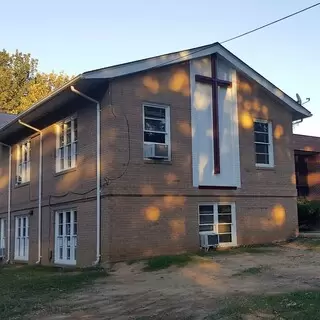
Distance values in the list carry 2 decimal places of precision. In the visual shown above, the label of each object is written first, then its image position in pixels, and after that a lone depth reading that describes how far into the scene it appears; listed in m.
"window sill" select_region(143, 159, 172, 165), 10.64
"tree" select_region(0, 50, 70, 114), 29.85
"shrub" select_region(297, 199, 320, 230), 15.90
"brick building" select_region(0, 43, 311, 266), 10.32
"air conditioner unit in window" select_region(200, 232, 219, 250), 10.99
